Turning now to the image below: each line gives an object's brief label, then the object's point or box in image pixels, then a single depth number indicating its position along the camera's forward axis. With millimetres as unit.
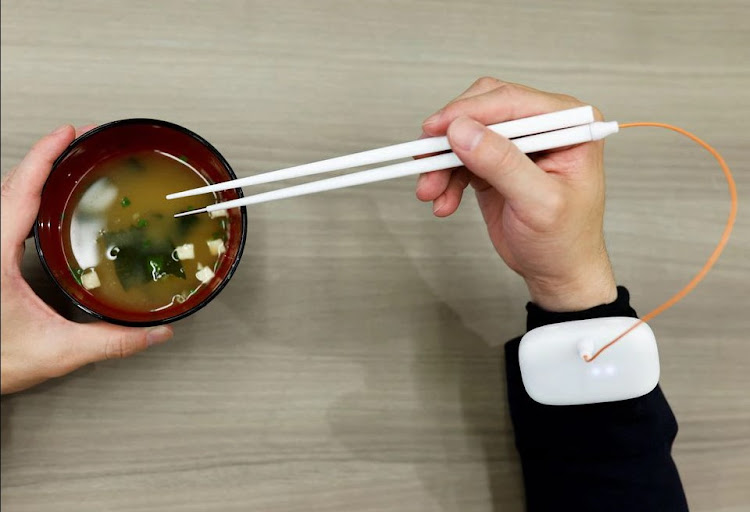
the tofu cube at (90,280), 765
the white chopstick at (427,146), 670
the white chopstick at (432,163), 667
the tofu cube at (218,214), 789
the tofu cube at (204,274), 782
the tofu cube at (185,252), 790
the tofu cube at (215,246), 795
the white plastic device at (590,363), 731
